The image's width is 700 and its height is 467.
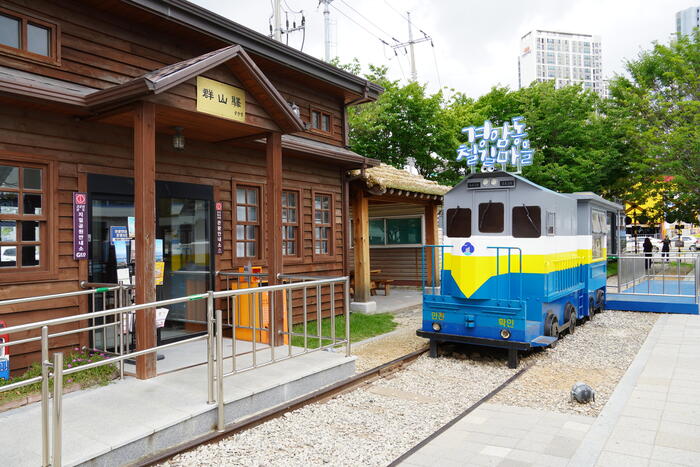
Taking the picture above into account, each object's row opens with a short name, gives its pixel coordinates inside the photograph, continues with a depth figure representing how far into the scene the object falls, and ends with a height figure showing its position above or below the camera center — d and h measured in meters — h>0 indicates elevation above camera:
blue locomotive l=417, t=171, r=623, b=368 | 7.01 -0.38
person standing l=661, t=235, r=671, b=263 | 23.98 -0.35
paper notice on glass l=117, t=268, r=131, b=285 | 6.16 -0.36
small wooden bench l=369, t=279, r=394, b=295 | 15.13 -1.28
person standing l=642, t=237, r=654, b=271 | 23.81 -0.36
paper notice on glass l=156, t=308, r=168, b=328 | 5.97 -0.83
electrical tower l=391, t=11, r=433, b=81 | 30.72 +12.37
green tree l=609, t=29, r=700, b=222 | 19.00 +4.72
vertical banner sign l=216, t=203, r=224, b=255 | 7.91 +0.25
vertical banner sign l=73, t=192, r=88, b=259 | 5.94 +0.25
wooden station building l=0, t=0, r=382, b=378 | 5.36 +1.29
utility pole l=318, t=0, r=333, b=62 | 23.34 +10.05
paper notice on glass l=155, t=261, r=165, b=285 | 6.48 -0.34
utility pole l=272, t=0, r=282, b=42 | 18.84 +8.55
